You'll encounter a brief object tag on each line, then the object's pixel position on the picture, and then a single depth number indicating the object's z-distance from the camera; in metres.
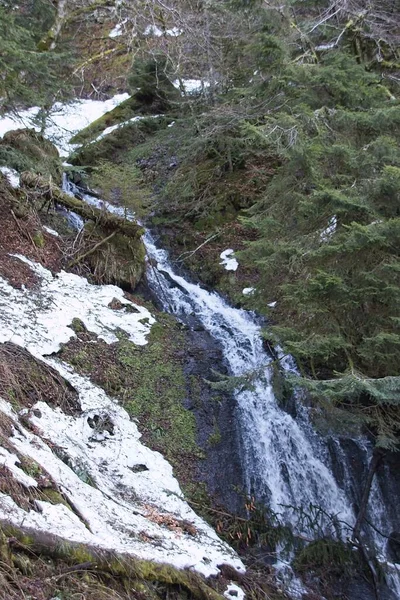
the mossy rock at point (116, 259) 9.46
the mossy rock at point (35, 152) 9.90
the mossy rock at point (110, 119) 16.47
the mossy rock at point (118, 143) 14.87
